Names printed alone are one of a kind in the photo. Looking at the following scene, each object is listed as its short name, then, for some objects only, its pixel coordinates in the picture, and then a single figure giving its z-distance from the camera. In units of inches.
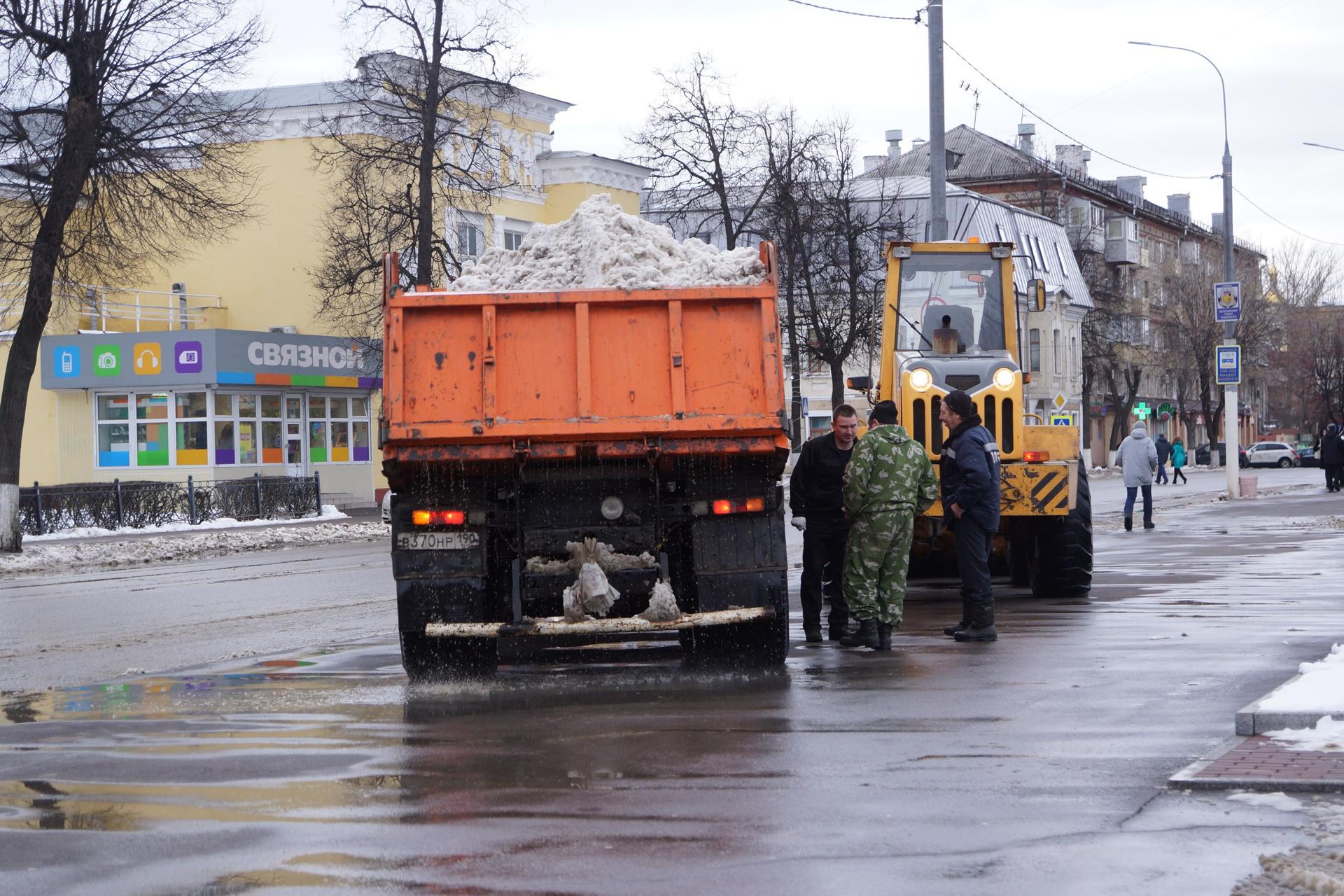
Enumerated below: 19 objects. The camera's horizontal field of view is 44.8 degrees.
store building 1526.8
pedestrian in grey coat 1071.6
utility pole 820.6
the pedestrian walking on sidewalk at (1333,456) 1711.4
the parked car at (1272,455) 3243.1
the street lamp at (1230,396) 1412.4
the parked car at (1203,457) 3385.6
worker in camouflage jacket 449.7
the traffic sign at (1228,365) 1354.6
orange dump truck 380.8
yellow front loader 574.9
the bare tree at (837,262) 1768.0
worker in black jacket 464.8
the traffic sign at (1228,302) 1309.1
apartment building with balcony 3189.0
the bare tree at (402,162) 1359.5
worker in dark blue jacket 465.1
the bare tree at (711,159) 1792.6
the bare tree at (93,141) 998.4
